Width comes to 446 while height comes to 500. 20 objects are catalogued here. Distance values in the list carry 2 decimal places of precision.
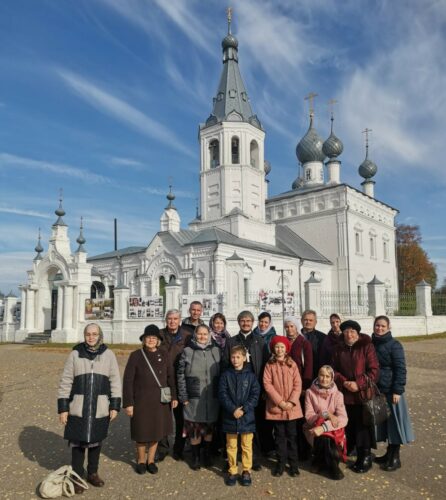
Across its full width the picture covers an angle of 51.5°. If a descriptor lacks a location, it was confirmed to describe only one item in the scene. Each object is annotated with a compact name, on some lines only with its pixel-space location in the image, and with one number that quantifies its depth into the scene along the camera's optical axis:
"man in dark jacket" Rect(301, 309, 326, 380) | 5.62
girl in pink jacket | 4.84
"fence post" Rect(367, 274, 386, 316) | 20.36
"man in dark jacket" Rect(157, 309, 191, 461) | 5.37
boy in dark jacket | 4.71
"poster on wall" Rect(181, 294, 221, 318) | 17.39
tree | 45.84
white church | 19.33
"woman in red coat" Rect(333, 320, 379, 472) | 4.88
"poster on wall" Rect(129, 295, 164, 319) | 18.66
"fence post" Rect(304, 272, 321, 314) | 18.50
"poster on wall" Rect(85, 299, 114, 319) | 20.30
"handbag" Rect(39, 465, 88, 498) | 4.30
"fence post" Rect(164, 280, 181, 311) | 17.91
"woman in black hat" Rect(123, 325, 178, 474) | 4.88
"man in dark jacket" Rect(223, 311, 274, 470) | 5.25
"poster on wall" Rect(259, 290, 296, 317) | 17.62
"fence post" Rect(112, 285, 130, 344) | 19.26
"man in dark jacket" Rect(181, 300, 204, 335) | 6.07
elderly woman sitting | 4.74
